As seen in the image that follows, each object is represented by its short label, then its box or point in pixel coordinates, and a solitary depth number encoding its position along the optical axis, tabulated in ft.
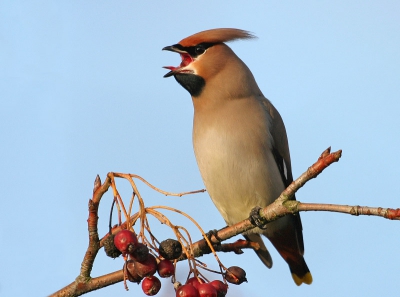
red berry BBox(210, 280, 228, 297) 16.10
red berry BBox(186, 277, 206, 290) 15.98
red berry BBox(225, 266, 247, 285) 18.25
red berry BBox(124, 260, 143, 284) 15.72
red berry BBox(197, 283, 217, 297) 15.61
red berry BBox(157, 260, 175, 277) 16.17
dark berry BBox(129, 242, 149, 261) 15.33
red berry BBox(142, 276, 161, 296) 16.08
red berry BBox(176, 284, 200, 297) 15.48
